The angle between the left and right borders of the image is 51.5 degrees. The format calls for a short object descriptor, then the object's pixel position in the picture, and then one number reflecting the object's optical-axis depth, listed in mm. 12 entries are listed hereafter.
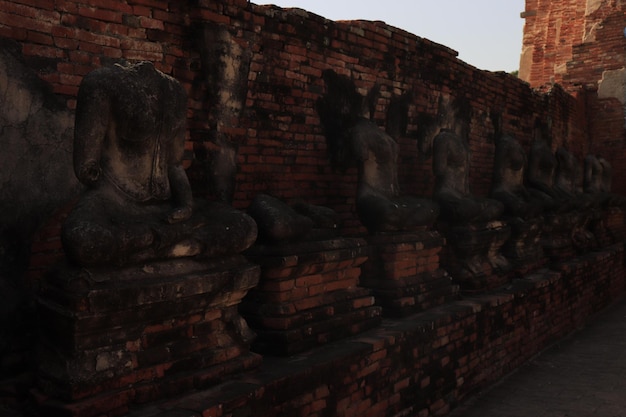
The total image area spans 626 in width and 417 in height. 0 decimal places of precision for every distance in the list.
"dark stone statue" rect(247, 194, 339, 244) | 3896
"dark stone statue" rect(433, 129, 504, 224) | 6098
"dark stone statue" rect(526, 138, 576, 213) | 8398
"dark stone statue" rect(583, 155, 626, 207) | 10348
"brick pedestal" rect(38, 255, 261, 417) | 2812
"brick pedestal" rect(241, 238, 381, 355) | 3842
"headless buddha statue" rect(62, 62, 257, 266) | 2936
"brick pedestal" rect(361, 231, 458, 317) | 4949
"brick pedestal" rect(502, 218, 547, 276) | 7113
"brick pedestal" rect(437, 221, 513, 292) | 6141
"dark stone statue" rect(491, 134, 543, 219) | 7383
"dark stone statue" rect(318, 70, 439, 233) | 5027
